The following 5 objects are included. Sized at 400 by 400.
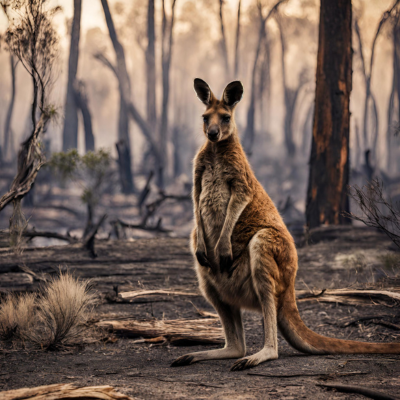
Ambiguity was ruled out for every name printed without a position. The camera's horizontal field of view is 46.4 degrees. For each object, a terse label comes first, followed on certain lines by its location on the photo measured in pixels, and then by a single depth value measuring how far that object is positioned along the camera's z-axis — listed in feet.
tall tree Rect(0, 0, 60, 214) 19.07
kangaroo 11.88
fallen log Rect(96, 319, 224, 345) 15.21
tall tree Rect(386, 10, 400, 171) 77.15
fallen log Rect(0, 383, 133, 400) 8.53
